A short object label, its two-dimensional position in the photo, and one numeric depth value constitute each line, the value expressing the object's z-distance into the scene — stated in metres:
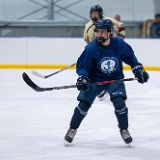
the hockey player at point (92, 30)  12.14
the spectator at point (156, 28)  18.86
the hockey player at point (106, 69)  6.83
